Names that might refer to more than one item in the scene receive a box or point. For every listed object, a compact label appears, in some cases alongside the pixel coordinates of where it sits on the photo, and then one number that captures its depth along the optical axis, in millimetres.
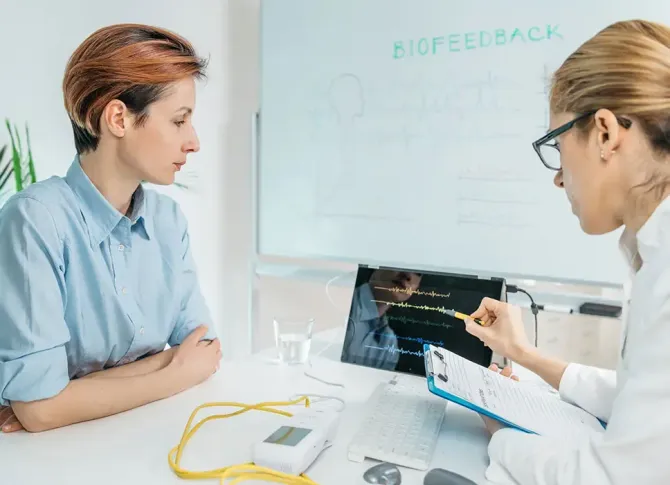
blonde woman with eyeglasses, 623
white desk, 775
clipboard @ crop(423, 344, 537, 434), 849
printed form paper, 872
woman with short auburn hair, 936
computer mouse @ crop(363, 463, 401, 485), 751
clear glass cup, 1342
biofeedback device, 769
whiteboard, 1496
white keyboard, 818
